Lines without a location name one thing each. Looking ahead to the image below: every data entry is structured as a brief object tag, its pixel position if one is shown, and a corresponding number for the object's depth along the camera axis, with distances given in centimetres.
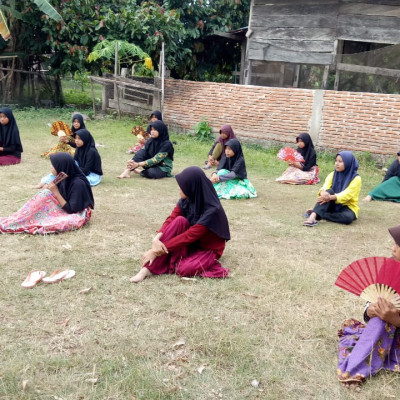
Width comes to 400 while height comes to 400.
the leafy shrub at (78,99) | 1772
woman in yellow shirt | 622
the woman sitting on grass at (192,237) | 432
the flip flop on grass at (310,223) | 626
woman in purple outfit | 287
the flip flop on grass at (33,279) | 404
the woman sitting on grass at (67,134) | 859
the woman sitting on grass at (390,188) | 780
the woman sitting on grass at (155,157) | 844
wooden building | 1119
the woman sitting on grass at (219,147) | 860
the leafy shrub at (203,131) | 1219
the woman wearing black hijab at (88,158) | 746
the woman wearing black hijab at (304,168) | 874
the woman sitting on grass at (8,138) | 864
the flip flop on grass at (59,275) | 415
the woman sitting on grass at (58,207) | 532
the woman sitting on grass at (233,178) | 745
